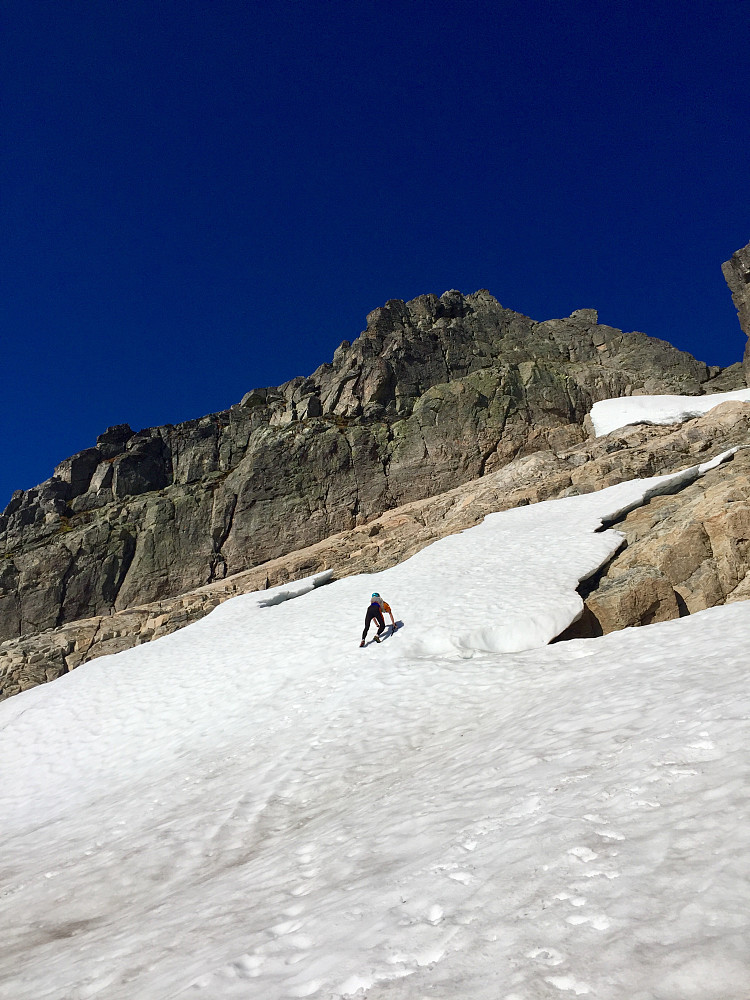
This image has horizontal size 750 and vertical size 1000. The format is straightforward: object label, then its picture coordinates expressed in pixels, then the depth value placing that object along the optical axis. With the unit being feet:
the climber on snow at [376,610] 48.29
